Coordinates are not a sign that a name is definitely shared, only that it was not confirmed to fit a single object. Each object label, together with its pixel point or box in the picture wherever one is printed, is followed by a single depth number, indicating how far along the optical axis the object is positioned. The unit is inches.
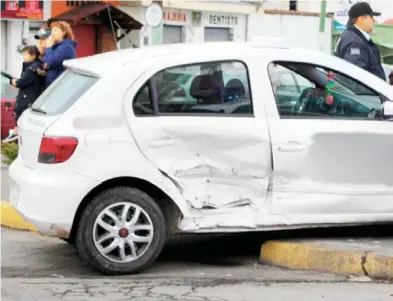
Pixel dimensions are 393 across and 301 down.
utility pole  930.7
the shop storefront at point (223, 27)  1341.0
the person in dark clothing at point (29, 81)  441.4
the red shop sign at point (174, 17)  1264.8
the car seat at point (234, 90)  269.1
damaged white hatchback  255.6
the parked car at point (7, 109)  679.7
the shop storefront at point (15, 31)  1066.1
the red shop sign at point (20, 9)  1060.5
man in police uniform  351.3
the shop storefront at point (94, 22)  1131.3
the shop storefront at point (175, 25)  1267.2
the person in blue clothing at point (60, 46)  408.8
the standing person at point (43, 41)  451.7
